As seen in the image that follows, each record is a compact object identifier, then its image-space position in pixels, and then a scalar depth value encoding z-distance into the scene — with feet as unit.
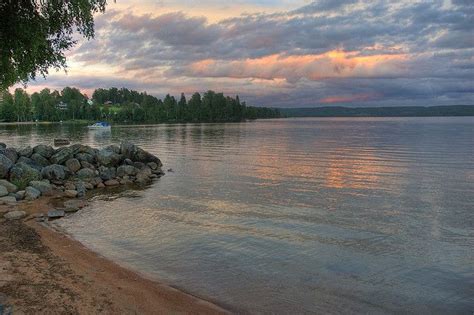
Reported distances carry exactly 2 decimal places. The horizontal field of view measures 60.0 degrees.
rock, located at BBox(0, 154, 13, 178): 93.70
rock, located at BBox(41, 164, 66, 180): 102.89
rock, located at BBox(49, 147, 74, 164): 117.08
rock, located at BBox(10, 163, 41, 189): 90.67
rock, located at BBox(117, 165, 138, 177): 116.47
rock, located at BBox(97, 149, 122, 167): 122.62
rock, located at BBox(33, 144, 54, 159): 120.57
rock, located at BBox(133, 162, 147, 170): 126.11
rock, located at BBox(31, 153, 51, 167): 115.34
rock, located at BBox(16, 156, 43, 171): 109.81
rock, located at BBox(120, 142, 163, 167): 132.16
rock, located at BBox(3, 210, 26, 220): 65.02
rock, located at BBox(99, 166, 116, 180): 110.22
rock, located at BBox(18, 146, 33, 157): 118.23
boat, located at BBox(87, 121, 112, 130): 460.55
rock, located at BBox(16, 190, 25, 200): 80.55
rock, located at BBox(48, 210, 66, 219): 69.02
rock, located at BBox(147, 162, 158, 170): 130.12
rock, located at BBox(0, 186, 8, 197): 79.23
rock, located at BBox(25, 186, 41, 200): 81.99
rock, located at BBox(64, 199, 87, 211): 77.83
